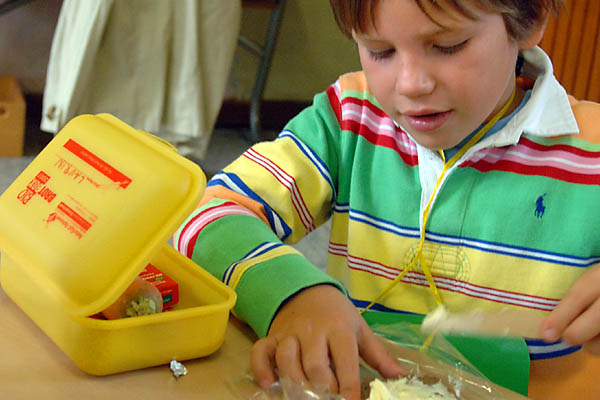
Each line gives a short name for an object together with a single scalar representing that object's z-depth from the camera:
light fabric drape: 1.99
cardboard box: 2.19
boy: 0.62
